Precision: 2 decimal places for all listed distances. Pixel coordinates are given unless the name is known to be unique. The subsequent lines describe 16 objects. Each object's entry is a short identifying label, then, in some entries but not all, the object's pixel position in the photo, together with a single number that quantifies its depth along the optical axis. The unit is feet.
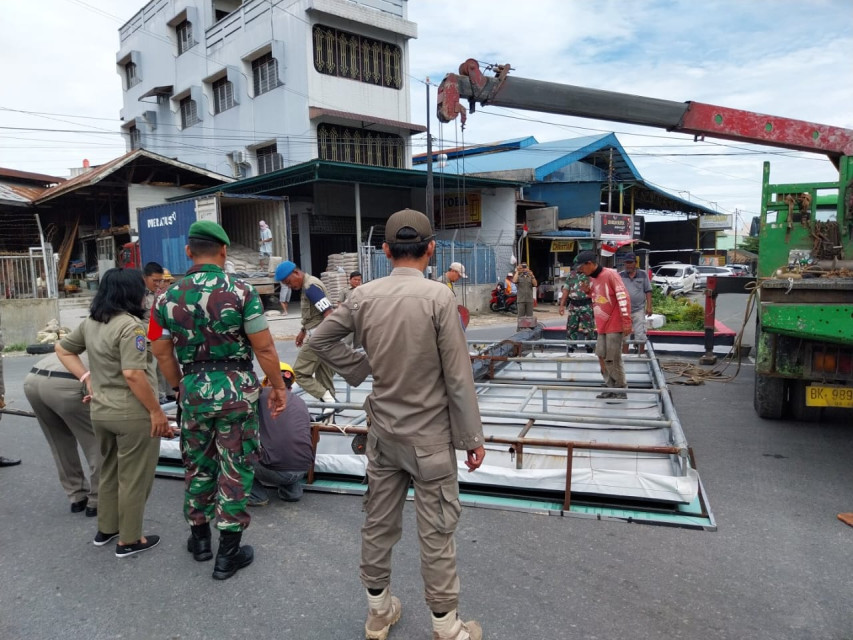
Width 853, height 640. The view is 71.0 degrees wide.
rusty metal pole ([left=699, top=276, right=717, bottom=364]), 28.97
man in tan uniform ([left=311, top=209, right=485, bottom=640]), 7.68
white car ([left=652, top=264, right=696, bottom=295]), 85.65
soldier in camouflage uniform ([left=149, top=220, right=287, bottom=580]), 9.51
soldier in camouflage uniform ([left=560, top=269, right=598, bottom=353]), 27.12
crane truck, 15.71
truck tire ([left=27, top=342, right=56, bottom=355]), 36.16
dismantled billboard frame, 11.91
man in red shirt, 19.25
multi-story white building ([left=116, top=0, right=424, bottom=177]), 70.33
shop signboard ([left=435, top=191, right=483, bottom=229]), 72.90
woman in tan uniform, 10.18
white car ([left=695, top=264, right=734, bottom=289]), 96.73
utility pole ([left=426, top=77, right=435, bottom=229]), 48.38
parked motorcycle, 67.05
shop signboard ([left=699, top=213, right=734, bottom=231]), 128.67
